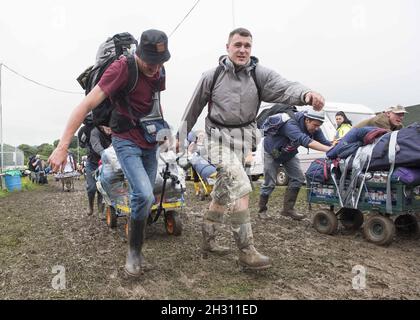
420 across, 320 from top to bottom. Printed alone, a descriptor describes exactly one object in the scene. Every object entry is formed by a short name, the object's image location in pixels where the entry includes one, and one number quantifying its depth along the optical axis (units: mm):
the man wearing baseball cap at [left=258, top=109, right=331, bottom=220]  5785
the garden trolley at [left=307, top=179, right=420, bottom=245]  4270
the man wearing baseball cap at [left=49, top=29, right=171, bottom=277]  3043
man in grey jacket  3365
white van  11227
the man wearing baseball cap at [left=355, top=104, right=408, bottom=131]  5285
